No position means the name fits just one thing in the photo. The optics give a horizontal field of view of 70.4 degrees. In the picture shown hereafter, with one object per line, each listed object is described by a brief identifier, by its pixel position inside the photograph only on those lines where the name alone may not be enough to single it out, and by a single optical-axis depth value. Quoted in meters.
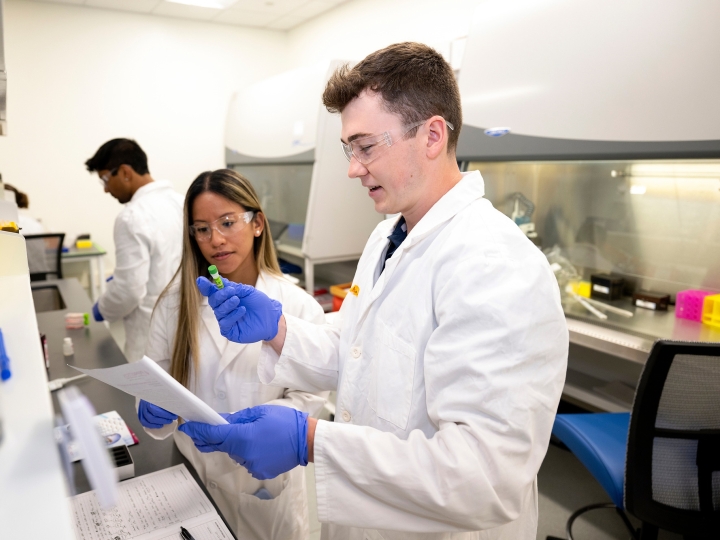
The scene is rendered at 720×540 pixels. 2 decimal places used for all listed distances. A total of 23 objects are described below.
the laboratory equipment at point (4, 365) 0.46
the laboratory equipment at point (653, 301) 2.20
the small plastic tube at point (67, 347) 2.05
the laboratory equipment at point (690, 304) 2.02
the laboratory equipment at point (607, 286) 2.34
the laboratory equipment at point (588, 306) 2.16
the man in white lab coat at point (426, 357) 0.80
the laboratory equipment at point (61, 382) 1.70
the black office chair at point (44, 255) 3.67
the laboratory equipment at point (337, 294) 3.20
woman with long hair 1.30
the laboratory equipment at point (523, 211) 2.70
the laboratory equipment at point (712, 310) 1.91
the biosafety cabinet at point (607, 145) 1.74
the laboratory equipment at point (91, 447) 0.33
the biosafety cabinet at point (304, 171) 3.32
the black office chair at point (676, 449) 1.41
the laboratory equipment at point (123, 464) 1.15
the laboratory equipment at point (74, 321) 2.38
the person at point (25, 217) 3.80
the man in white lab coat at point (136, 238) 2.46
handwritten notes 0.98
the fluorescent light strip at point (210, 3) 4.27
